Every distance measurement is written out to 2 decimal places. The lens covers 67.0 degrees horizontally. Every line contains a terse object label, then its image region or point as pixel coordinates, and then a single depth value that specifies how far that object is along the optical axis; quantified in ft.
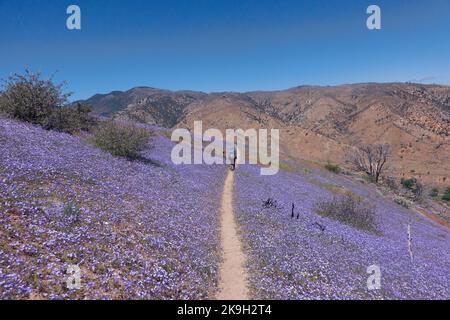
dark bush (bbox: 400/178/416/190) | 209.93
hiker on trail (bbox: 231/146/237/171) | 116.55
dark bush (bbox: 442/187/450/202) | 200.36
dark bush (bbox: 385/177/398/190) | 182.76
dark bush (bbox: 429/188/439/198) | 218.38
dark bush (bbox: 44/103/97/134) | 73.20
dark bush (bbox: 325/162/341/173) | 185.57
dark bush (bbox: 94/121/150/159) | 68.95
